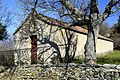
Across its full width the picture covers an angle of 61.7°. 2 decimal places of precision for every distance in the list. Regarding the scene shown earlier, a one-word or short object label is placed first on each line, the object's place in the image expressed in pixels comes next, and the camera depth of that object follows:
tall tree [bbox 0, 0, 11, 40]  11.75
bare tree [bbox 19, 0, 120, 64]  6.74
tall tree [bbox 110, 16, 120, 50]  20.21
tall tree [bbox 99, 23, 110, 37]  25.92
